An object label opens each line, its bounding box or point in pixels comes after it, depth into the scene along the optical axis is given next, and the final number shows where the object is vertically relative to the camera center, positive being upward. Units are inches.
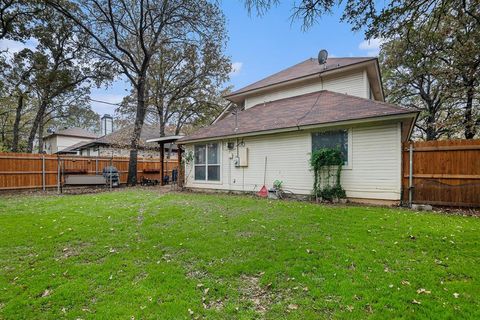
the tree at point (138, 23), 565.6 +324.7
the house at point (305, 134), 307.8 +34.1
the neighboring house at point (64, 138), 1371.8 +111.2
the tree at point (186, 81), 832.9 +270.6
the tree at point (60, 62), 630.5 +267.0
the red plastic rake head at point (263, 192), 393.3 -55.5
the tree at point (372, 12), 173.5 +104.1
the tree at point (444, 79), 452.4 +188.7
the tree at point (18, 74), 653.7 +230.6
